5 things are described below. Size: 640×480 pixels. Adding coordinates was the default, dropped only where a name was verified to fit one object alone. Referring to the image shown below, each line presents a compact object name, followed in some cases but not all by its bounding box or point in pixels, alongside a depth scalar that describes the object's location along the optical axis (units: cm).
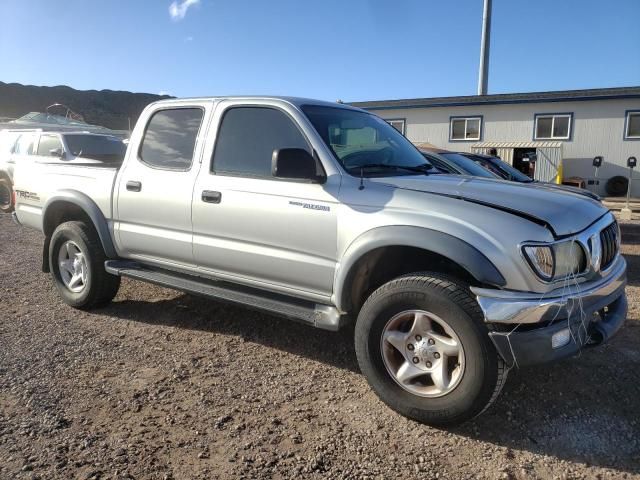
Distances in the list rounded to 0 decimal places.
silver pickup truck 287
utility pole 2875
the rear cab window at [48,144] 1188
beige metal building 2217
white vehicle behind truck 1173
